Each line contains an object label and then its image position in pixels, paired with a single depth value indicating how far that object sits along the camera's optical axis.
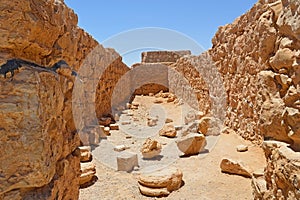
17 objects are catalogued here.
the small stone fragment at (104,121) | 6.59
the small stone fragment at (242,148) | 3.93
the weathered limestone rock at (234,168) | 3.15
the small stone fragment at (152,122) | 7.10
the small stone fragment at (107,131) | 5.79
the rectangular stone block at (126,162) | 3.66
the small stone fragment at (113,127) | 6.50
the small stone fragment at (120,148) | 4.62
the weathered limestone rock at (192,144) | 4.36
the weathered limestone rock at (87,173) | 3.09
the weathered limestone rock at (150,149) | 4.26
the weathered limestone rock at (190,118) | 6.90
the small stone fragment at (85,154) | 3.83
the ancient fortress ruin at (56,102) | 0.91
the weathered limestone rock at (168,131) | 5.87
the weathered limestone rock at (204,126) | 5.34
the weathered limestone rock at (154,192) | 2.83
